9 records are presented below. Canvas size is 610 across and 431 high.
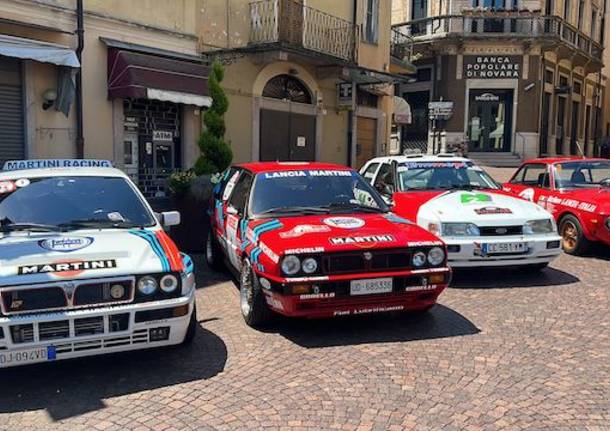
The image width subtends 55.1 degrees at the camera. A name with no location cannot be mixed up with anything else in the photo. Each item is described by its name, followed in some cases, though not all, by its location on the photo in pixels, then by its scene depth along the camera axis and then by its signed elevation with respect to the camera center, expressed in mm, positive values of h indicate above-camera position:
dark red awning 11664 +1406
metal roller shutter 10531 +579
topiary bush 12094 +297
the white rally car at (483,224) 7051 -854
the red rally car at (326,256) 4992 -926
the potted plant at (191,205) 9492 -924
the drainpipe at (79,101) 11195 +850
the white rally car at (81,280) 3980 -950
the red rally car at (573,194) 8578 -601
